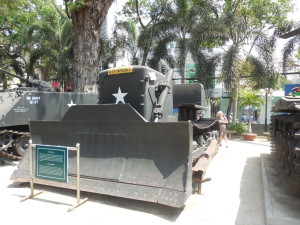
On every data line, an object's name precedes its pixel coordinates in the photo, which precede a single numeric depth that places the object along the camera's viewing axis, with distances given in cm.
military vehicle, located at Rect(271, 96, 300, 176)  393
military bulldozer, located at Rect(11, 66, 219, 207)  421
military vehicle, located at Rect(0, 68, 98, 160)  752
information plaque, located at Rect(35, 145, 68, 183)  436
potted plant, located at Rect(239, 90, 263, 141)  1853
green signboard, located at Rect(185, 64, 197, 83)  1579
